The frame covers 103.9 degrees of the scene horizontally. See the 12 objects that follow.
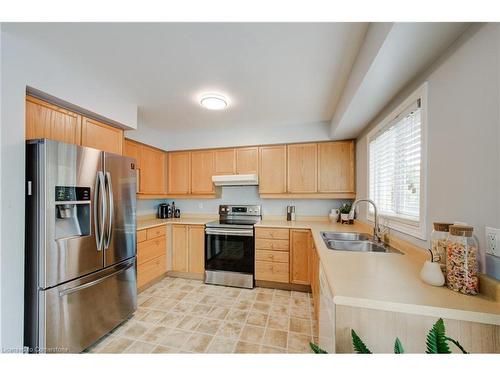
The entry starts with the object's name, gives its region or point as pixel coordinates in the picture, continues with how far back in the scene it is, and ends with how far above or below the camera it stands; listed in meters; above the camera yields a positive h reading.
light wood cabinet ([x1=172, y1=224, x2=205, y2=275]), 3.02 -0.95
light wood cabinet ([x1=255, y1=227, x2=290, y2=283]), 2.69 -0.94
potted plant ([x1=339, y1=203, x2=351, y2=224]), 2.85 -0.37
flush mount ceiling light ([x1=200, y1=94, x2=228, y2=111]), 2.12 +0.97
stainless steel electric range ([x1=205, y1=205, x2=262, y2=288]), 2.78 -0.97
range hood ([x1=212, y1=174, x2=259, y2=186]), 3.09 +0.14
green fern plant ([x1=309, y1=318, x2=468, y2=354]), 0.59 -0.47
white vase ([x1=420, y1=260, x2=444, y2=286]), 0.92 -0.42
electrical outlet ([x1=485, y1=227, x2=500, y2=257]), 0.79 -0.22
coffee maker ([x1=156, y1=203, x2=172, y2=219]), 3.54 -0.43
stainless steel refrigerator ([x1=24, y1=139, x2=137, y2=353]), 1.33 -0.45
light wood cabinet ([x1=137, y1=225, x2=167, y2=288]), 2.54 -0.94
